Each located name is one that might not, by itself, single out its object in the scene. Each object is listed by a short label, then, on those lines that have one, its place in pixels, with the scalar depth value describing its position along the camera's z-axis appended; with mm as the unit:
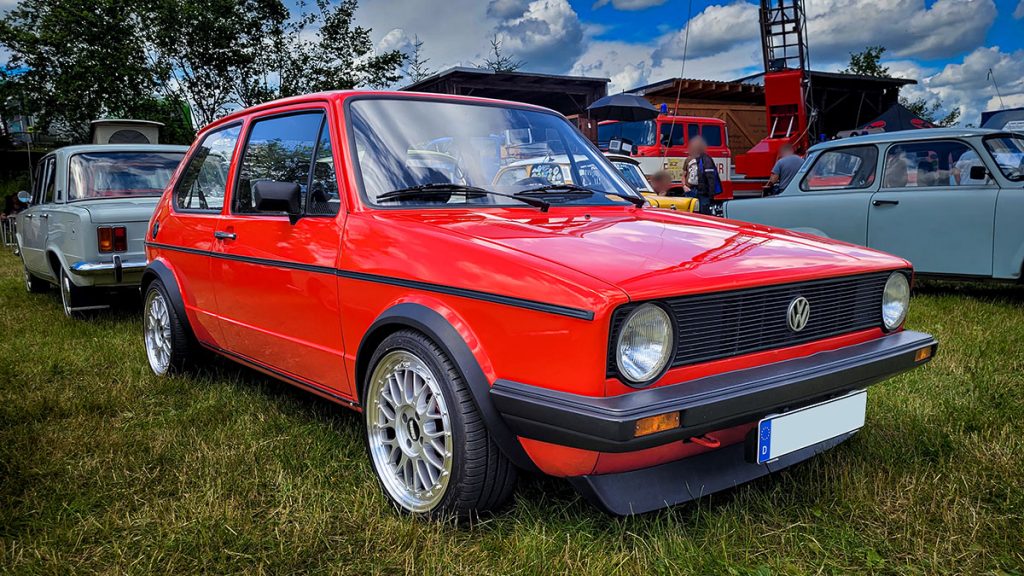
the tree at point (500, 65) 24141
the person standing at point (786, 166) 9805
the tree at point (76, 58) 14797
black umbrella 13562
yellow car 8164
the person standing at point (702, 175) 10156
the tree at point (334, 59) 16969
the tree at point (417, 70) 20200
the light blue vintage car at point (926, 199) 6004
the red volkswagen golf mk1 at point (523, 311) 2039
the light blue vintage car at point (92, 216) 5840
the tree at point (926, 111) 29812
